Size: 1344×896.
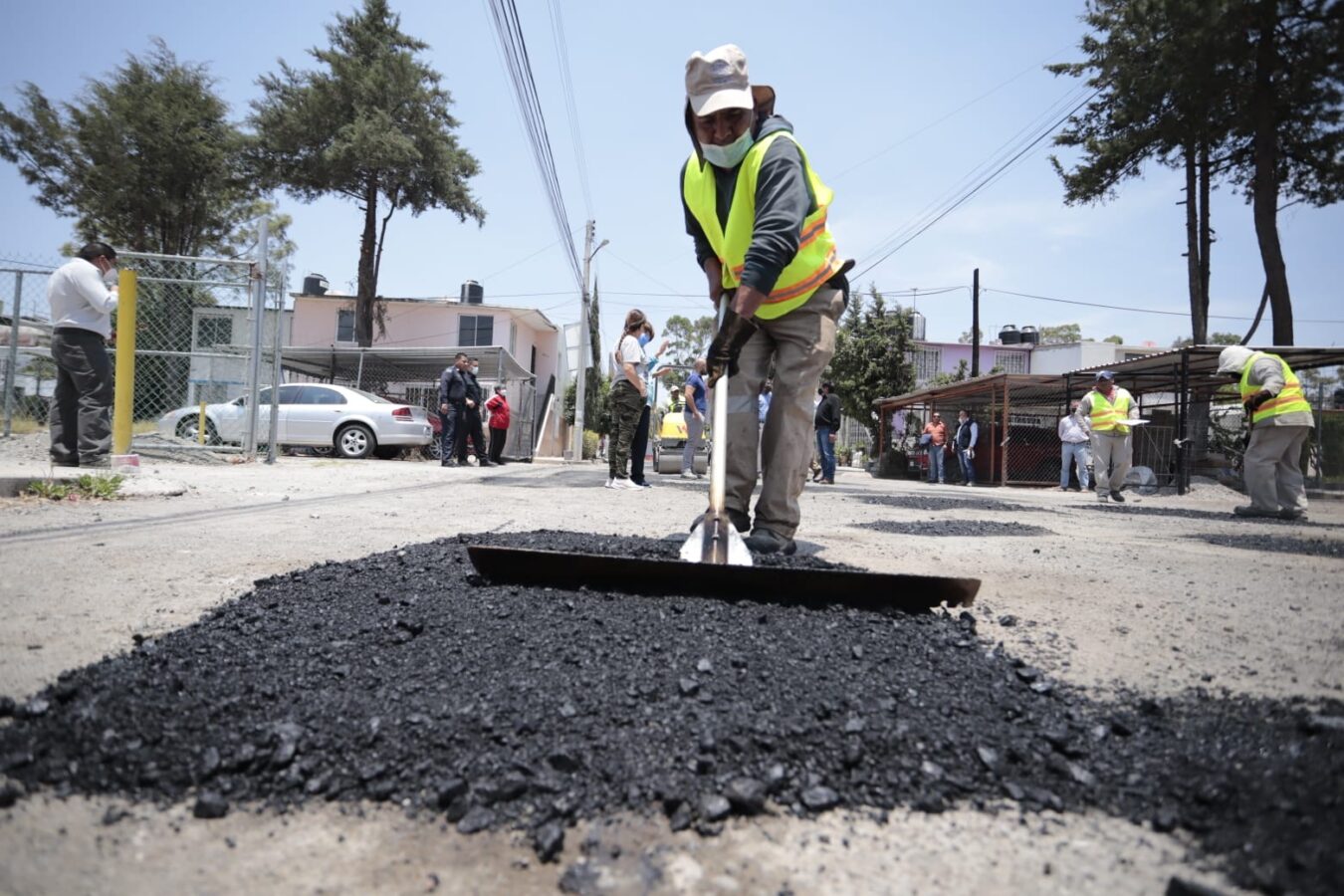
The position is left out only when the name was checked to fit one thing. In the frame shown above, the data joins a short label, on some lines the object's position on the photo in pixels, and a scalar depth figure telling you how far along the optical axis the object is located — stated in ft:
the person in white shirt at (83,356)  20.92
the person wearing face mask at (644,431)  27.27
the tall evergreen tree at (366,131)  87.66
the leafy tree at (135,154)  75.41
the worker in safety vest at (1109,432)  33.19
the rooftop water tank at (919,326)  157.24
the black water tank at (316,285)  117.80
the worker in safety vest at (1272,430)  23.91
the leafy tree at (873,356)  99.76
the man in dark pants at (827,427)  42.29
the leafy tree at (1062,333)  220.64
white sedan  47.60
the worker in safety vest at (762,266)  9.95
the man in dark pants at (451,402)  42.68
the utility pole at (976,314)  106.22
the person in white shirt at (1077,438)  45.62
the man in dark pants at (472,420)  43.47
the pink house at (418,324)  110.63
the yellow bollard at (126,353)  23.39
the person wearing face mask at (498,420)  49.78
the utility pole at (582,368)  84.12
